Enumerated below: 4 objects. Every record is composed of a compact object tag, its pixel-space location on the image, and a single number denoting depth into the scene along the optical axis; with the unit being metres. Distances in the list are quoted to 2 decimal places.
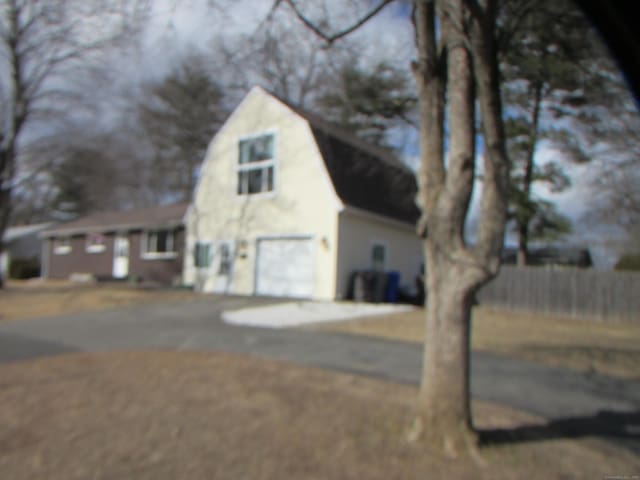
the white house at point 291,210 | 15.70
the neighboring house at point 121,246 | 21.67
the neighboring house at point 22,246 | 35.16
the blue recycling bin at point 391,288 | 16.34
